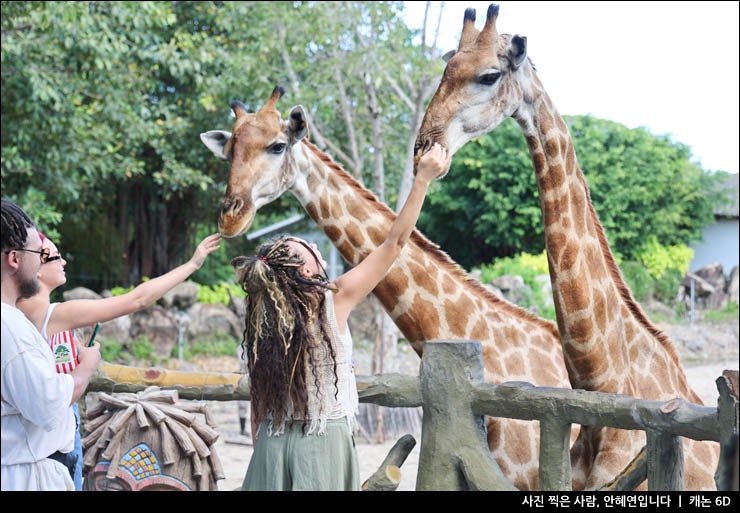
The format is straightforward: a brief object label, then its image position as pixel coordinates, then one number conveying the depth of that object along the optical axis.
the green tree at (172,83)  10.76
